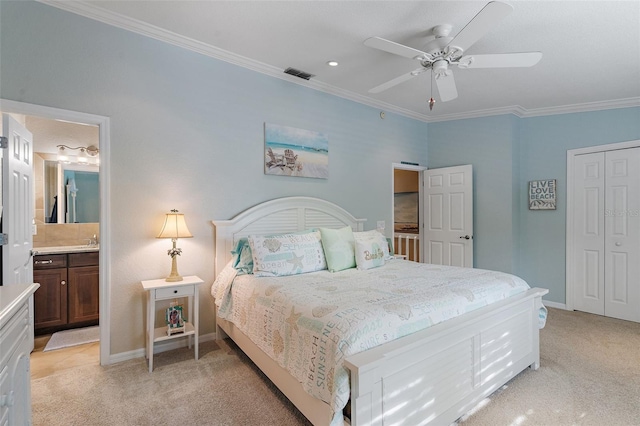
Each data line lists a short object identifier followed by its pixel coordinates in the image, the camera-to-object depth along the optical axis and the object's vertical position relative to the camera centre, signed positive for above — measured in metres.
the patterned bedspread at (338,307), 1.55 -0.58
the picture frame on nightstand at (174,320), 2.68 -0.93
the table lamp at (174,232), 2.66 -0.17
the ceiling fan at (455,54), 1.86 +1.13
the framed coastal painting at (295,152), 3.46 +0.68
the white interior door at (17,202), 2.36 +0.07
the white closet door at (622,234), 3.83 -0.28
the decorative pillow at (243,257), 2.79 -0.42
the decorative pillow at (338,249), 2.91 -0.35
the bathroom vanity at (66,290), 3.25 -0.84
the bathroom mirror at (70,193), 3.84 +0.24
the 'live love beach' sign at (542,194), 4.40 +0.24
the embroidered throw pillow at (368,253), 3.01 -0.40
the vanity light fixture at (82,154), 3.94 +0.73
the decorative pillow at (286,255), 2.66 -0.38
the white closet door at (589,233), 4.09 -0.28
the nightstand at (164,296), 2.52 -0.69
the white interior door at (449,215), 4.71 -0.06
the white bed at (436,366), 1.47 -0.91
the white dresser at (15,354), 1.11 -0.57
